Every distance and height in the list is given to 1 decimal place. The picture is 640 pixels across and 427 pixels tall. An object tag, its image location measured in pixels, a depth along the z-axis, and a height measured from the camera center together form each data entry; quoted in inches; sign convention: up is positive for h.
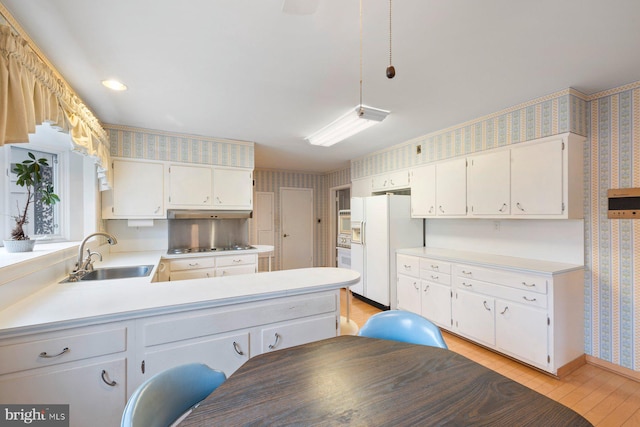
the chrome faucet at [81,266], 79.0 -16.3
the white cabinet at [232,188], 145.9 +14.7
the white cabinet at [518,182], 91.6 +12.2
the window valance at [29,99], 48.6 +26.7
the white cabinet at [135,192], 125.9 +11.6
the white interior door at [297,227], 239.6 -12.2
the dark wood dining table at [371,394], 28.9 -22.6
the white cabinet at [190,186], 136.8 +15.5
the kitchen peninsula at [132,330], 47.1 -24.0
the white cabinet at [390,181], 154.3 +19.7
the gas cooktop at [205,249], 135.1 -19.1
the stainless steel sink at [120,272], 91.8 -20.3
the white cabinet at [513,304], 88.0 -34.8
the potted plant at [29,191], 71.9 +8.0
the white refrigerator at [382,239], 147.5 -15.2
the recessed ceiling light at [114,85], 84.3 +42.6
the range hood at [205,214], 135.0 +0.5
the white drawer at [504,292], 89.9 -29.8
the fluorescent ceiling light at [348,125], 98.0 +36.1
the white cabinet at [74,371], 45.8 -28.2
